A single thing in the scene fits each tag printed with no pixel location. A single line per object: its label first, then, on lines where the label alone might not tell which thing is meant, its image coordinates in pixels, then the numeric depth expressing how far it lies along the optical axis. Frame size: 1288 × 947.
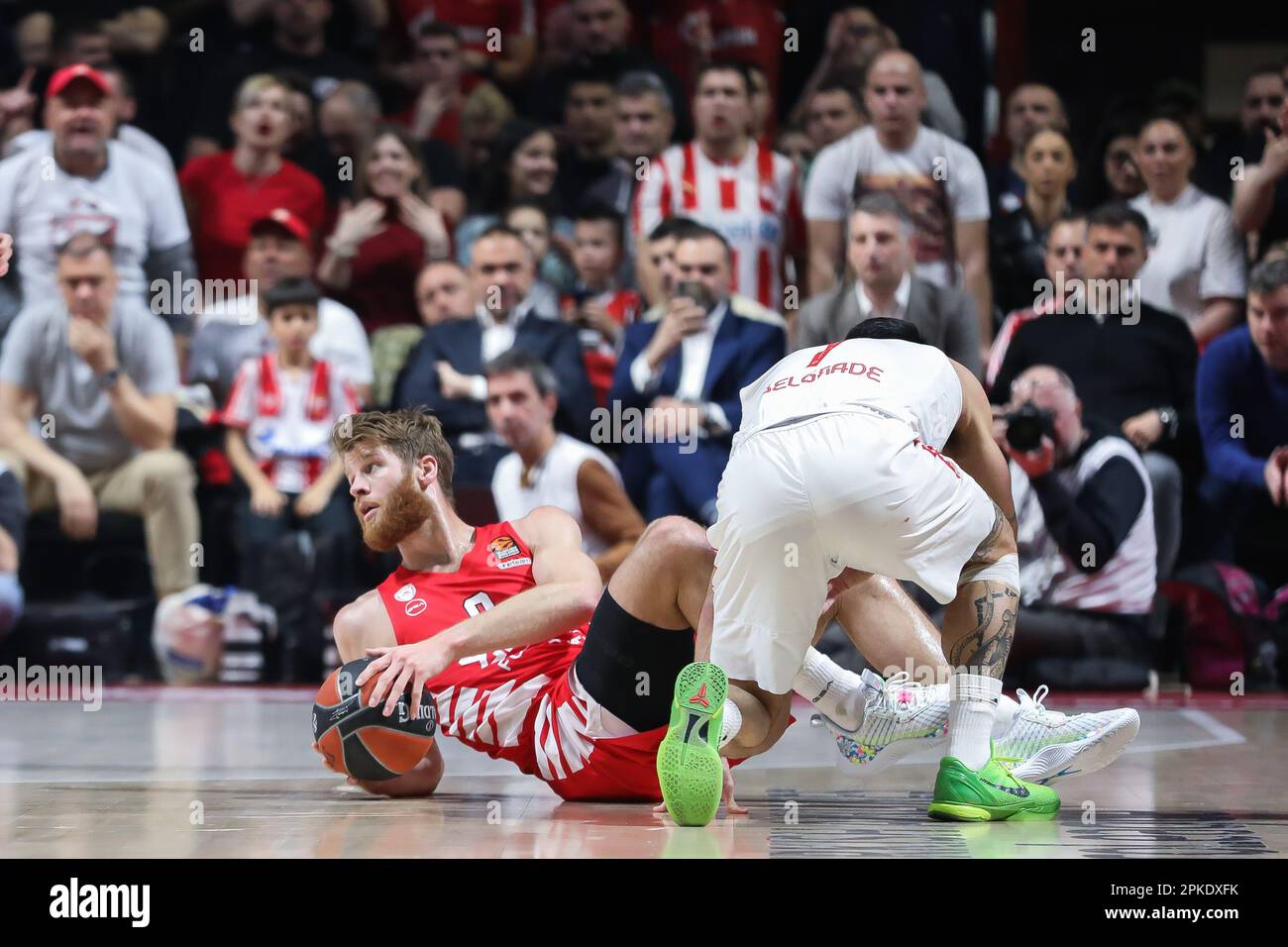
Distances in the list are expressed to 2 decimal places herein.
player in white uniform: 3.33
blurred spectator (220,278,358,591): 7.14
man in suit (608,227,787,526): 6.85
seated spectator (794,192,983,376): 6.84
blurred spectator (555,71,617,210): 7.91
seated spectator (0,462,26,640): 6.85
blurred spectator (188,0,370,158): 7.98
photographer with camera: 6.63
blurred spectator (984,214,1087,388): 6.96
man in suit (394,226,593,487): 7.13
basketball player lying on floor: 3.58
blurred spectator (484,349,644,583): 6.88
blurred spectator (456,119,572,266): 7.73
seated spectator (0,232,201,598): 7.22
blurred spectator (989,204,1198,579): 6.85
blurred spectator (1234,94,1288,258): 7.12
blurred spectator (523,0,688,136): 7.99
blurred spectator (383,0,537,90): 8.07
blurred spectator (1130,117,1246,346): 7.12
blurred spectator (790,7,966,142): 7.48
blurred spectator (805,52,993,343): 7.24
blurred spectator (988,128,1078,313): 7.20
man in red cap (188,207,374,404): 7.38
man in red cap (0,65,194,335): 7.46
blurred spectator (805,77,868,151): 7.46
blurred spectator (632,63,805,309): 7.38
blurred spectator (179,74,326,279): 7.70
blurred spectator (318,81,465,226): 7.83
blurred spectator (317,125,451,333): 7.67
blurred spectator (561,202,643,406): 7.43
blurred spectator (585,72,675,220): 7.71
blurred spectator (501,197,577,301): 7.57
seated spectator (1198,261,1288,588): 6.79
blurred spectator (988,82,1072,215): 7.41
